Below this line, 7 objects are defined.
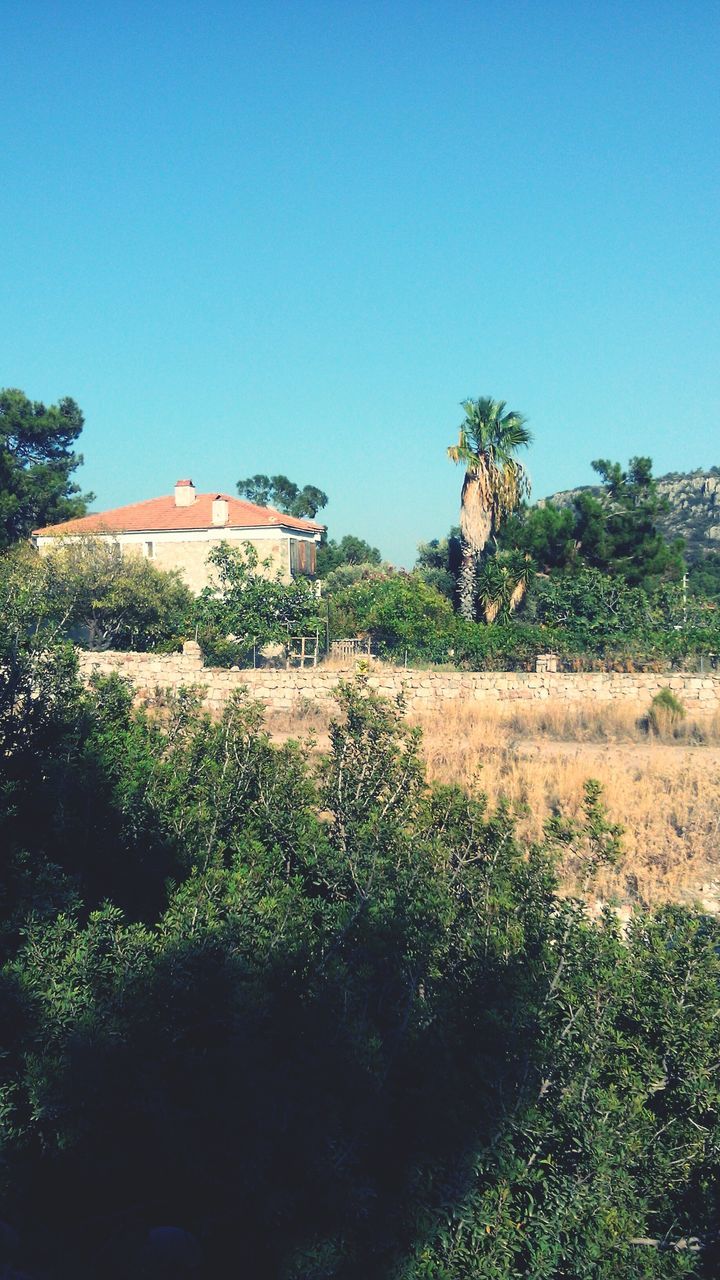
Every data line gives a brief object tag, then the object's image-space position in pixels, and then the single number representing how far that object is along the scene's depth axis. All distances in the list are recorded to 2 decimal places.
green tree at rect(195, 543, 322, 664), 28.56
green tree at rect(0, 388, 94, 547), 44.53
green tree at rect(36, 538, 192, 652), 29.73
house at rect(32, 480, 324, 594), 35.78
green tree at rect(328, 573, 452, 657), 29.02
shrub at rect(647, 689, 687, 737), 20.83
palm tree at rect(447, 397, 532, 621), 35.00
